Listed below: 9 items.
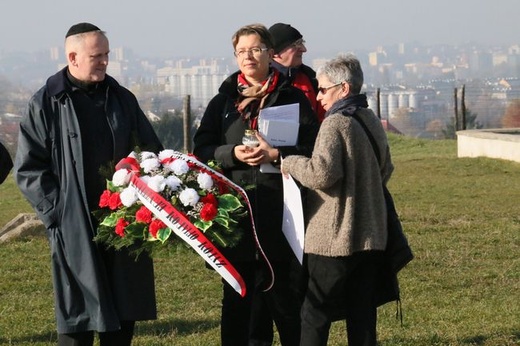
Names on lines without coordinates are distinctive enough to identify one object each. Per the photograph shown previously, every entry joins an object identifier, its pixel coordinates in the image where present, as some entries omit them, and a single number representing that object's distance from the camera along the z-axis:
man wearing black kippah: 5.45
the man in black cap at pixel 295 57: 6.71
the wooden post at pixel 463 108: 33.91
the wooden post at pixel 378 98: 36.49
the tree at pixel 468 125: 60.16
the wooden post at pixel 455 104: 36.15
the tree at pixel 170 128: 51.75
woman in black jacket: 5.75
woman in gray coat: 5.45
